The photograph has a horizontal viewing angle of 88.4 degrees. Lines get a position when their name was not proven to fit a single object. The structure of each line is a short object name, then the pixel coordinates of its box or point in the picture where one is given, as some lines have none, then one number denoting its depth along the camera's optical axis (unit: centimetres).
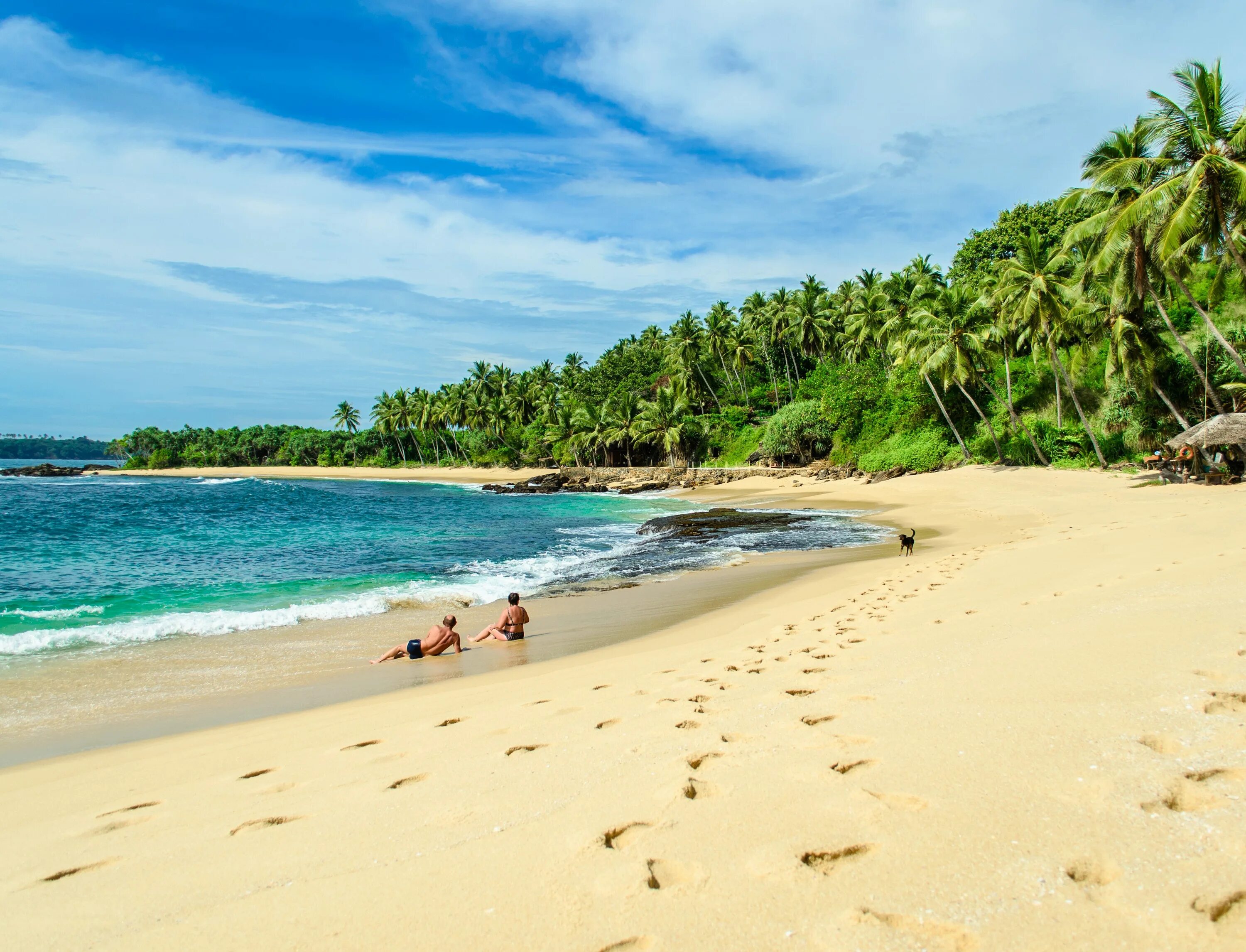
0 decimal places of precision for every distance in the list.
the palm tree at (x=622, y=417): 5969
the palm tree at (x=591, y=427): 6178
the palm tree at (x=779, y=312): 5725
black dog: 1395
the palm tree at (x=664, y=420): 5641
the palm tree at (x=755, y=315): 5997
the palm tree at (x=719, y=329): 6003
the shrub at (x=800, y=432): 4541
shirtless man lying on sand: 854
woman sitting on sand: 936
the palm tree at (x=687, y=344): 5950
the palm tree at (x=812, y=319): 5512
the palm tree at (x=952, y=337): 3177
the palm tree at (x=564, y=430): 6450
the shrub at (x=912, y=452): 3666
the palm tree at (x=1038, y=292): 2634
